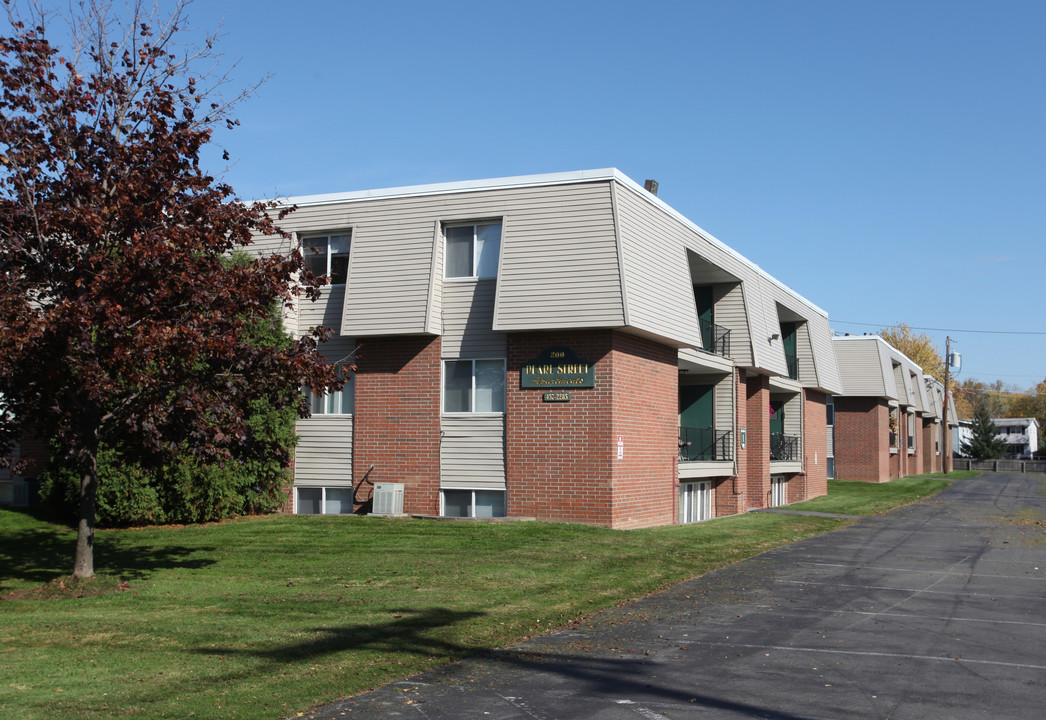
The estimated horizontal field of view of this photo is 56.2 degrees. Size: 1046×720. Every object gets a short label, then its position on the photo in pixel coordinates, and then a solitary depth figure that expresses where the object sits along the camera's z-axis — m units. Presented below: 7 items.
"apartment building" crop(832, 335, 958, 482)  50.53
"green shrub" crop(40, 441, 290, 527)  19.89
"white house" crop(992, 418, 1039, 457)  126.75
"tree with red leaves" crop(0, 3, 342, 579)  11.94
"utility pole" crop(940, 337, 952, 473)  82.62
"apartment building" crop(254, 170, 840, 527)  20.80
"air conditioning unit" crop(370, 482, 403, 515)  22.22
